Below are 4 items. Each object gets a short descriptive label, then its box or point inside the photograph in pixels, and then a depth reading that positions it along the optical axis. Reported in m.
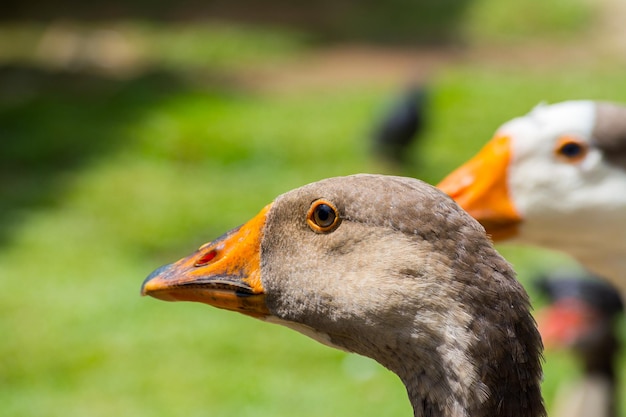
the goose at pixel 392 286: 3.52
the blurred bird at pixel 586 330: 8.28
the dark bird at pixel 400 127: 16.03
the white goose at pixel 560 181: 5.61
